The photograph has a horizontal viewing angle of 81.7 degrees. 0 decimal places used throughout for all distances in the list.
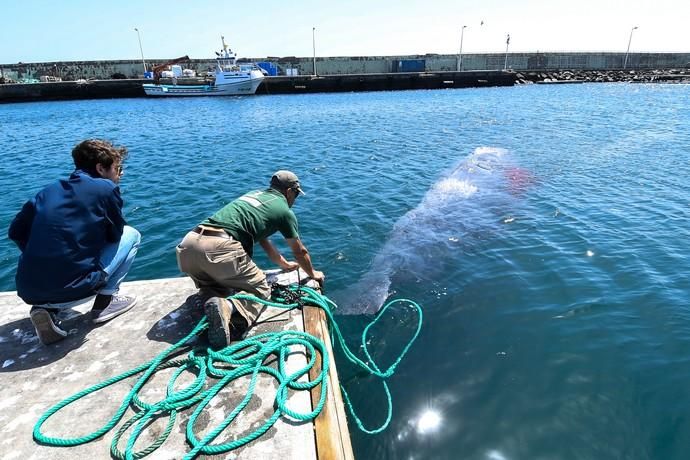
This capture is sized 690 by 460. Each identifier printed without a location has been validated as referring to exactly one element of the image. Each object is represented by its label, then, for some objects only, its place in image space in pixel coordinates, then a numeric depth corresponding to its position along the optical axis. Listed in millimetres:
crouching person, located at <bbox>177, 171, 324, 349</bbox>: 4027
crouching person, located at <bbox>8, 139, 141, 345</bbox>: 3707
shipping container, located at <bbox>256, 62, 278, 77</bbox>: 70238
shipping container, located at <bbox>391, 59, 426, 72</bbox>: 79125
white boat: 52156
